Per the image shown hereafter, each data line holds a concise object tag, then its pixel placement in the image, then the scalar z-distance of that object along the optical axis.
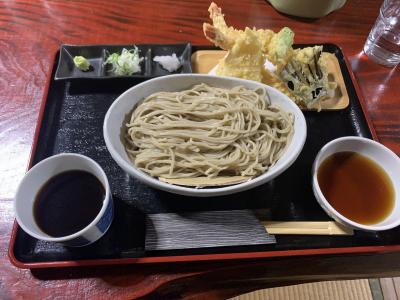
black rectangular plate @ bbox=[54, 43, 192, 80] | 0.43
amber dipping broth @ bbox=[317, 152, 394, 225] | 0.33
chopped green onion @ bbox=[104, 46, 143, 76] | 0.42
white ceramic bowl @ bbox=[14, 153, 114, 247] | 0.28
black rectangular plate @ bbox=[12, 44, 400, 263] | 0.31
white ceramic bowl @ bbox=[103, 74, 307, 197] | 0.30
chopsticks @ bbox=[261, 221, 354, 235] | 0.32
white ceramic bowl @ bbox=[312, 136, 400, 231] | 0.31
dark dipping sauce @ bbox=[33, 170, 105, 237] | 0.29
